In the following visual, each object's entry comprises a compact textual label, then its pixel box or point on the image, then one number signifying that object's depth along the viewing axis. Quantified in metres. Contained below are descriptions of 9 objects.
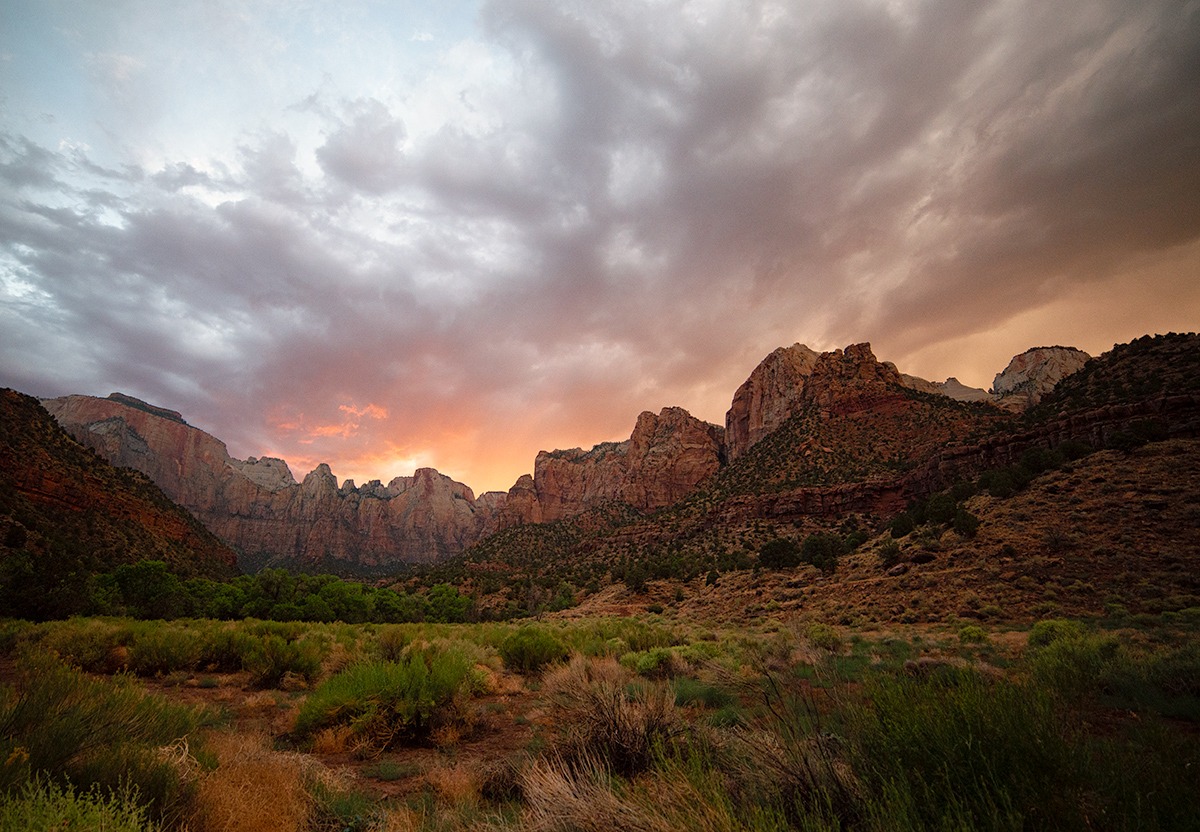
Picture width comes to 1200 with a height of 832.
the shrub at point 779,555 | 36.69
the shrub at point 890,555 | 27.75
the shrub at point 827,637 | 14.45
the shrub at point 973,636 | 14.24
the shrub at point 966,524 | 25.89
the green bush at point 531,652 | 12.94
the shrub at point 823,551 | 32.62
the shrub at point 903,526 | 32.41
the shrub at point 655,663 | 11.44
